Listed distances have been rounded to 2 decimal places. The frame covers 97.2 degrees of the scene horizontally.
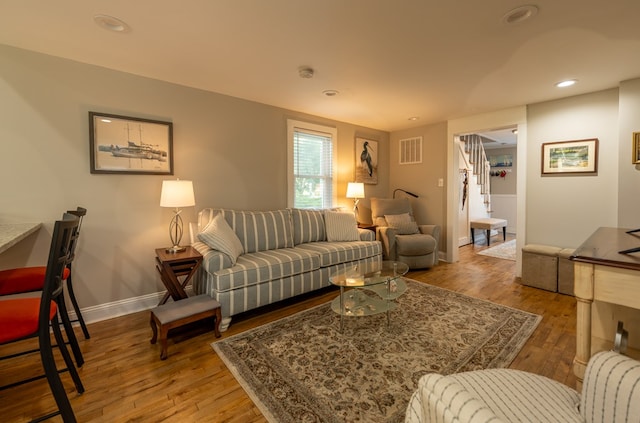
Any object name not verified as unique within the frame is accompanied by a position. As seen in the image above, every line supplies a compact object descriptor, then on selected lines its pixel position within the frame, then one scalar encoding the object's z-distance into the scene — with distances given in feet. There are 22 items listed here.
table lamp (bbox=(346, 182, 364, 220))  14.52
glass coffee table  7.81
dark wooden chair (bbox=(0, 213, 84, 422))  4.14
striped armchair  1.96
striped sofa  8.15
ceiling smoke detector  8.70
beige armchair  13.57
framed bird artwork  16.11
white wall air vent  16.39
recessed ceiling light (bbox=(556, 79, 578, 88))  9.69
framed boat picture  8.54
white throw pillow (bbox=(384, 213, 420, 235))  14.79
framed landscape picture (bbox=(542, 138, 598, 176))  10.92
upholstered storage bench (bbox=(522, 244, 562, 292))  11.07
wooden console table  4.03
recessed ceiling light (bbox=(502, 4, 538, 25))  5.88
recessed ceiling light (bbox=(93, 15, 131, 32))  6.19
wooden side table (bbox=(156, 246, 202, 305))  8.06
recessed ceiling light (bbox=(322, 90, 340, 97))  10.66
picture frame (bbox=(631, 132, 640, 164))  9.51
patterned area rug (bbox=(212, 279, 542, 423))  5.22
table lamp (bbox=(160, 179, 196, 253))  8.66
